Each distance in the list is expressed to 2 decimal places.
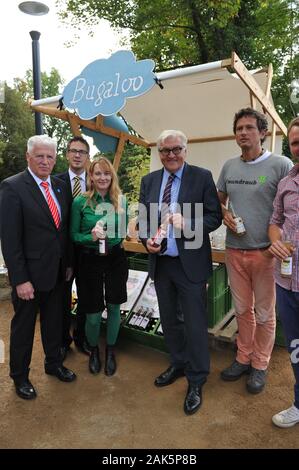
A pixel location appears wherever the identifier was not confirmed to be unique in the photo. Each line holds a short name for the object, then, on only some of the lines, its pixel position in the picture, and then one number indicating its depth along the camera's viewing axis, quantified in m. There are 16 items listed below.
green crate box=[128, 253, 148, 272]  3.71
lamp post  3.47
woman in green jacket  2.67
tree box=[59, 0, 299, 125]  10.24
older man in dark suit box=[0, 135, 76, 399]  2.37
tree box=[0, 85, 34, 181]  23.73
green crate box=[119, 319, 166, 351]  3.22
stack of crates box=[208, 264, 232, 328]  3.27
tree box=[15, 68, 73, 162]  31.48
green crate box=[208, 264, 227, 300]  3.24
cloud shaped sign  3.12
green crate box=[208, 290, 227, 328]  3.31
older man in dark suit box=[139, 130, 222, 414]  2.34
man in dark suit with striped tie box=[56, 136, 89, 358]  3.12
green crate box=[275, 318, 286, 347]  3.16
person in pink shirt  1.95
